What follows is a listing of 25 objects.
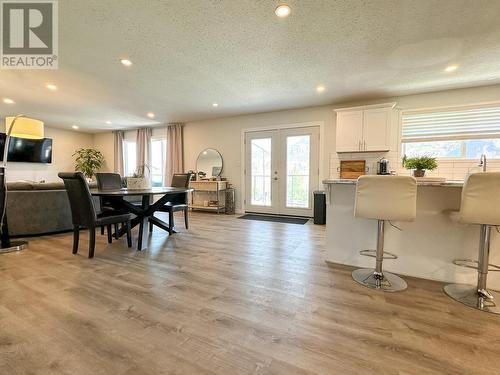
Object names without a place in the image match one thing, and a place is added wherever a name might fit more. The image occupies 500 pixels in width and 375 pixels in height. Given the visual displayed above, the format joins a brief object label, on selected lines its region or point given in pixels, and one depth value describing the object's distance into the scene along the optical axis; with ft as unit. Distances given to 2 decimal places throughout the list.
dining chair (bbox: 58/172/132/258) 7.80
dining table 9.27
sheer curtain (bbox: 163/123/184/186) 20.38
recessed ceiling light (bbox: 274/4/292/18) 6.22
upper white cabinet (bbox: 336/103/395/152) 12.87
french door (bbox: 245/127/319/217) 16.03
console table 17.98
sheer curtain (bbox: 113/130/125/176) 24.11
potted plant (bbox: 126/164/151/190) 10.87
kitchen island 6.38
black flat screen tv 19.53
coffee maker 11.83
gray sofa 10.10
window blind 11.87
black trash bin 14.16
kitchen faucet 6.59
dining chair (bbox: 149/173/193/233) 11.29
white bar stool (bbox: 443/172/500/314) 5.03
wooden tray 14.24
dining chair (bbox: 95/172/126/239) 9.98
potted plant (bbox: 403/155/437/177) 8.03
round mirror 19.16
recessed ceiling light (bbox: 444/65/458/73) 9.74
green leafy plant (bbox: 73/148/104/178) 24.07
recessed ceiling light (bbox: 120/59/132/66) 9.29
